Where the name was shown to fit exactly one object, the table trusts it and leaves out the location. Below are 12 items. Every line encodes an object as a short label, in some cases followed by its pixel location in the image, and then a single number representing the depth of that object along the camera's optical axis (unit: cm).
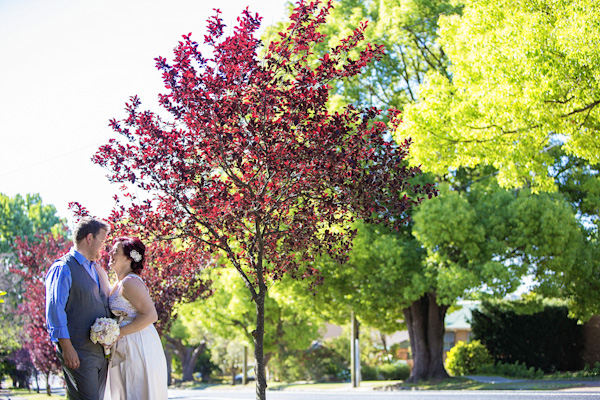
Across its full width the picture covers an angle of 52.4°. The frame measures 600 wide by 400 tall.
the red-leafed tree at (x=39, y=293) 1479
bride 520
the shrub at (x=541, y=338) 2478
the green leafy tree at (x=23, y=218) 4472
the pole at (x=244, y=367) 3425
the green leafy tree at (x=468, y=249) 1786
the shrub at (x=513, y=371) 2236
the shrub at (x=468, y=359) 2605
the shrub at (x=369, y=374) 3075
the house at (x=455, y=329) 3912
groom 477
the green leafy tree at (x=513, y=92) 977
